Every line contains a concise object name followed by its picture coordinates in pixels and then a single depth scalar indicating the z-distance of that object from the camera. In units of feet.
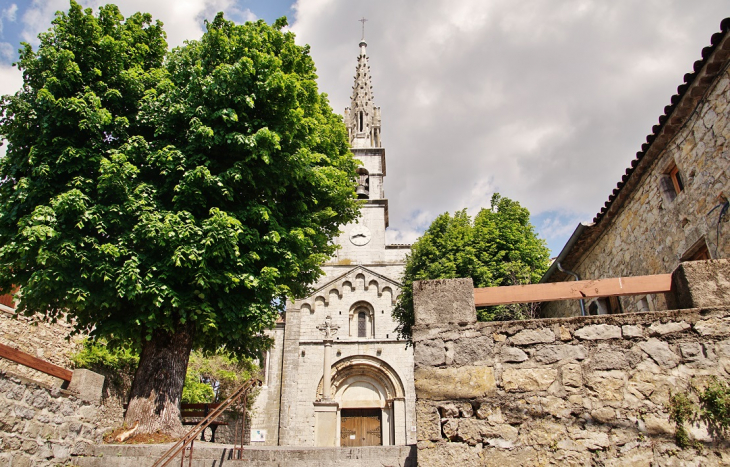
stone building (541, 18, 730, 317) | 22.07
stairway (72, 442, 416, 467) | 19.30
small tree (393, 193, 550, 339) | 57.72
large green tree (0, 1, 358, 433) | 25.67
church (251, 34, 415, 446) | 68.18
